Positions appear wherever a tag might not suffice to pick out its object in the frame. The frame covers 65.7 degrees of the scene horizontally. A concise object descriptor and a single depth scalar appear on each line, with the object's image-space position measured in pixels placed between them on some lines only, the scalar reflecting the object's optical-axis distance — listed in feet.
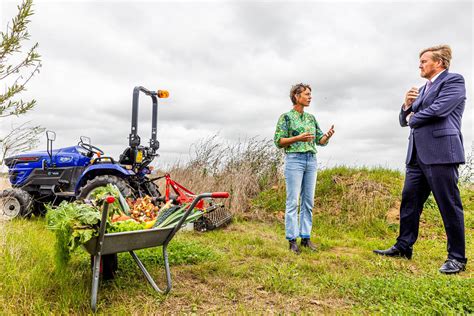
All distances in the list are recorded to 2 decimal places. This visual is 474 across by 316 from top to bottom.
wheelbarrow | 7.93
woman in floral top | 13.64
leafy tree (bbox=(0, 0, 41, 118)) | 7.29
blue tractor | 17.62
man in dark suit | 11.47
